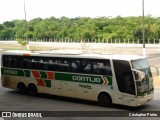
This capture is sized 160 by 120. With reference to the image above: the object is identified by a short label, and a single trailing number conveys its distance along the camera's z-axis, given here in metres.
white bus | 15.21
